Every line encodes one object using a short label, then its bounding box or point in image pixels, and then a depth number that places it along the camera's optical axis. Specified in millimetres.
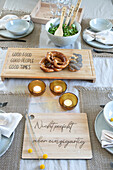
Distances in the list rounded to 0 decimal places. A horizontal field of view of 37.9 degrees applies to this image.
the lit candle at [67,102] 694
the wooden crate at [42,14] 1143
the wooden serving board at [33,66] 790
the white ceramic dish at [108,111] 620
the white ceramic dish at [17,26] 1054
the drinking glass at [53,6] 1205
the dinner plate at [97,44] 990
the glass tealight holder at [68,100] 690
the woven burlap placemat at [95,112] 557
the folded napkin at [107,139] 570
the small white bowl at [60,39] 894
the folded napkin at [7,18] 1078
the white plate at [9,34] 1031
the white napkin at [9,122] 594
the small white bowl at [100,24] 1109
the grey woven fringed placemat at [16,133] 550
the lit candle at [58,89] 737
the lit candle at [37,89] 738
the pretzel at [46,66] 790
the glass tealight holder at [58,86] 738
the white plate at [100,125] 616
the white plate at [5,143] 564
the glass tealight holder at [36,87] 734
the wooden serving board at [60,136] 564
